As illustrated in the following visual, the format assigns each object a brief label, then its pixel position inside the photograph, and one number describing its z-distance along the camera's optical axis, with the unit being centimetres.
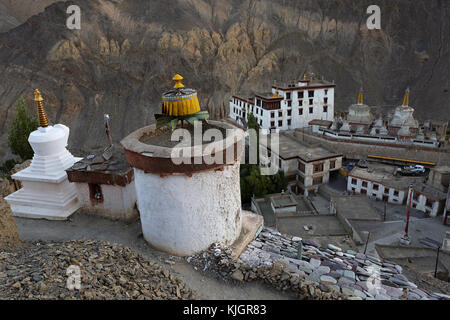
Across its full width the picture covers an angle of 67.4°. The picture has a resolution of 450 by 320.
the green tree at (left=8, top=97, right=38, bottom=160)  2559
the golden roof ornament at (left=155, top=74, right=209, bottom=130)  902
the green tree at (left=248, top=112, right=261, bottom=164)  3478
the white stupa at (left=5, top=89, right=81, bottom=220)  1098
